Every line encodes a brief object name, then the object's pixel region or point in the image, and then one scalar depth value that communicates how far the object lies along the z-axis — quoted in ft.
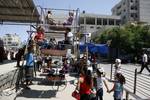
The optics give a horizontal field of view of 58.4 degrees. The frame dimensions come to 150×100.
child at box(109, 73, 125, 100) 12.68
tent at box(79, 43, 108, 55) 52.38
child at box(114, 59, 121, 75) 19.86
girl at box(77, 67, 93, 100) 11.26
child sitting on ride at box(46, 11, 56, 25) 18.94
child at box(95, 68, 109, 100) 13.24
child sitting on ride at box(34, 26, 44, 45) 18.42
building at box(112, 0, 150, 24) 140.78
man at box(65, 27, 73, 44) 19.13
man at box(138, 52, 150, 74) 32.42
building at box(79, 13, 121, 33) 150.19
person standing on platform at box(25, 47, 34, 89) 18.43
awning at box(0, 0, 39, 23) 24.40
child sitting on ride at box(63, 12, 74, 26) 19.08
